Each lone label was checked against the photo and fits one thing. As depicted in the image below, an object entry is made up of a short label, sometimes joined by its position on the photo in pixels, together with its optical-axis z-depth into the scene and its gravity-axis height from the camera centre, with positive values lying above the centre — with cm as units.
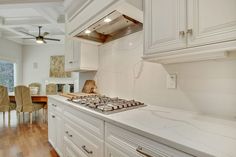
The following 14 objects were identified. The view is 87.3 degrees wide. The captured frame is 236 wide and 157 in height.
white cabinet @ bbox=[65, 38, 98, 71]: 179 +32
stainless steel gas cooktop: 96 -24
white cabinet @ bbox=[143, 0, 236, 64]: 60 +28
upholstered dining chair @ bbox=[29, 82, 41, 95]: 411 -25
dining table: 315 -53
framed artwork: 496 +38
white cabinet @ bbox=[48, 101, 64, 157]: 160 -69
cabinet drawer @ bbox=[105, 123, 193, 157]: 54 -34
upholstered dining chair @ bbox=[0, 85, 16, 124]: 294 -56
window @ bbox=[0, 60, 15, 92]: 432 +12
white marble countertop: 46 -26
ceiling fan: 334 +105
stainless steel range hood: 122 +57
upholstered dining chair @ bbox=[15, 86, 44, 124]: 295 -53
